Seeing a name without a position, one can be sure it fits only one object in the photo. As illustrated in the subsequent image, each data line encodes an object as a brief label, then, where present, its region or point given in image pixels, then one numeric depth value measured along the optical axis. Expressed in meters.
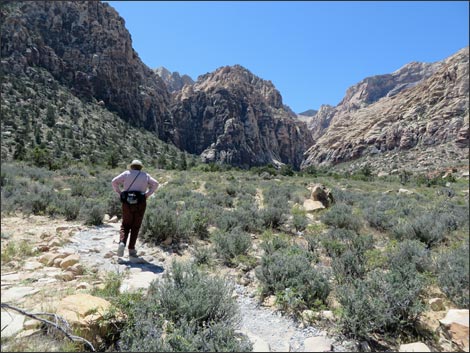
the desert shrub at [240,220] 7.94
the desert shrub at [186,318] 2.79
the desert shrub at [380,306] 3.30
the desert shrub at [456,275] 2.96
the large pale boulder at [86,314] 2.87
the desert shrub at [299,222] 8.44
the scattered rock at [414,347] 2.85
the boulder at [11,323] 2.41
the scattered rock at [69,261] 4.49
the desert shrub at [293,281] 3.93
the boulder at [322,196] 11.99
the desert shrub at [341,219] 8.25
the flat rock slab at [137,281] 4.01
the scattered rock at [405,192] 14.57
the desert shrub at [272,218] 8.60
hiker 5.72
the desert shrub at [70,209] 8.21
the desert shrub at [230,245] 5.77
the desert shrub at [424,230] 5.99
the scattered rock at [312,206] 10.94
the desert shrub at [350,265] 4.70
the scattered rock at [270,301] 4.05
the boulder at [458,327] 2.68
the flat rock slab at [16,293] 3.07
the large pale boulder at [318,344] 2.97
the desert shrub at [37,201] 8.10
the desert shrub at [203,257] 5.56
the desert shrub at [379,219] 8.15
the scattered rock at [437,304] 3.71
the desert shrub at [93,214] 7.89
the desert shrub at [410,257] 4.78
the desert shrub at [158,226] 6.84
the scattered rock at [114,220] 8.62
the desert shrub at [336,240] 5.89
